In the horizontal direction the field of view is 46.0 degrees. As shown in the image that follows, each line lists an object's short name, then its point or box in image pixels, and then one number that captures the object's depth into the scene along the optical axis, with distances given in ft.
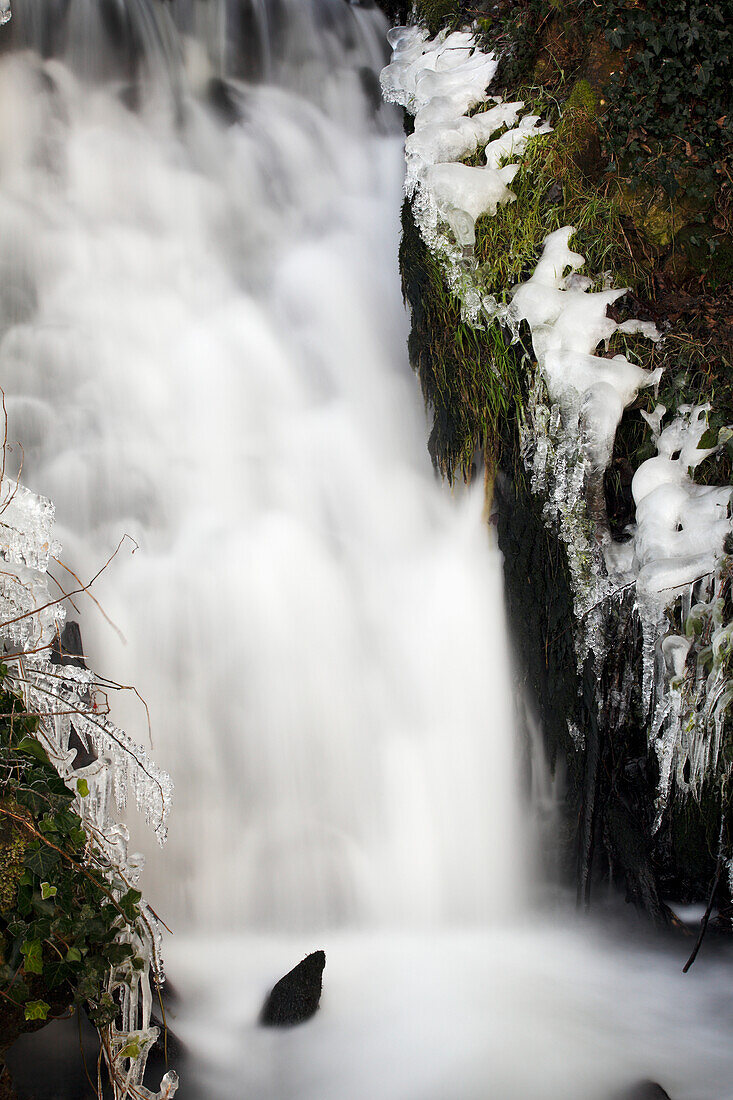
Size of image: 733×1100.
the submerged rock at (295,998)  9.63
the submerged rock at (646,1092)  8.75
